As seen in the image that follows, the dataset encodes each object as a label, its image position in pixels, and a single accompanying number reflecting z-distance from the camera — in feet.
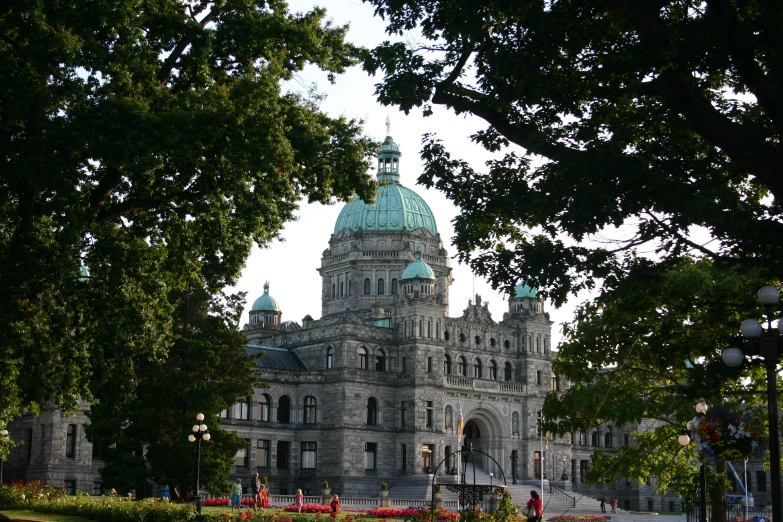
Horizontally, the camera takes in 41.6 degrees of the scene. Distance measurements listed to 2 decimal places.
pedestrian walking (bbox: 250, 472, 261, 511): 147.39
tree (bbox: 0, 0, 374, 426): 76.38
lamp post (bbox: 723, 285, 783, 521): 49.39
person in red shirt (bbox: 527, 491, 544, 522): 92.60
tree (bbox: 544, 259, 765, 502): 61.82
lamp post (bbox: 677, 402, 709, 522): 82.68
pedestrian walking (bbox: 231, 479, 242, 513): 144.56
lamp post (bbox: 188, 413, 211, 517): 121.34
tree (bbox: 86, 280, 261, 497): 151.23
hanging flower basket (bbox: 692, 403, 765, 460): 68.28
